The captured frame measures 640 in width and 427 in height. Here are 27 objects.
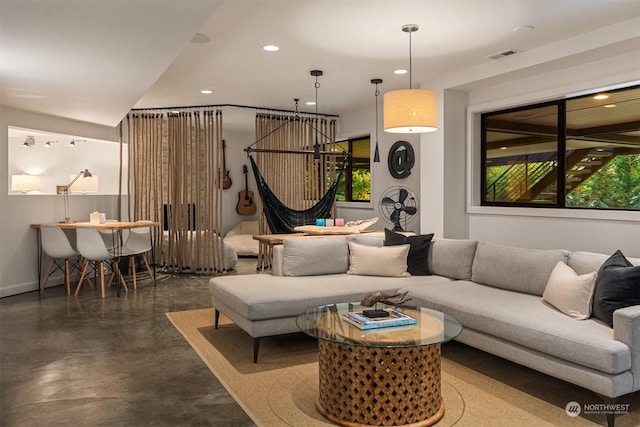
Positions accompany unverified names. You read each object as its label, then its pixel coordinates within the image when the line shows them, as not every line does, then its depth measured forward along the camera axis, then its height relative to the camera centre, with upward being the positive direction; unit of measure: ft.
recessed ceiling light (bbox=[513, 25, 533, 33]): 13.02 +4.50
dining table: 19.07 -1.00
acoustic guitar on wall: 31.81 -0.14
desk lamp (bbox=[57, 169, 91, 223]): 21.10 -0.01
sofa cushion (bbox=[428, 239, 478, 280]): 13.88 -1.69
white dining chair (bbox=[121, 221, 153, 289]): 20.83 -1.73
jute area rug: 8.43 -3.70
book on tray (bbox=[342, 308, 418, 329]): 8.86 -2.21
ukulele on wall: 31.24 +1.45
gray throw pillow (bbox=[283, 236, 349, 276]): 14.23 -1.65
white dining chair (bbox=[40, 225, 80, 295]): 18.78 -1.69
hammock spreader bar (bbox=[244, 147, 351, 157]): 20.11 +2.00
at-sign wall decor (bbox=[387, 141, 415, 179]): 22.11 +1.80
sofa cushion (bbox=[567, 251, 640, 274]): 10.63 -1.39
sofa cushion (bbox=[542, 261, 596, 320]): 9.63 -1.89
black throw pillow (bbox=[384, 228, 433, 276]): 14.65 -1.55
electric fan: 20.15 -0.25
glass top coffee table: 8.09 -2.94
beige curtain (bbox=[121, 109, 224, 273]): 23.22 +0.85
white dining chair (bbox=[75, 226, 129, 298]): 18.30 -1.72
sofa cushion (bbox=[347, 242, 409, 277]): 14.29 -1.79
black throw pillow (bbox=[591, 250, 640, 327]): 9.03 -1.72
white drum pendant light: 13.44 +2.44
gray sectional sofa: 8.28 -2.29
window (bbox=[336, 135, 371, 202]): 26.04 +1.42
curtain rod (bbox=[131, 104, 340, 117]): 23.68 +4.48
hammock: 21.88 -0.63
